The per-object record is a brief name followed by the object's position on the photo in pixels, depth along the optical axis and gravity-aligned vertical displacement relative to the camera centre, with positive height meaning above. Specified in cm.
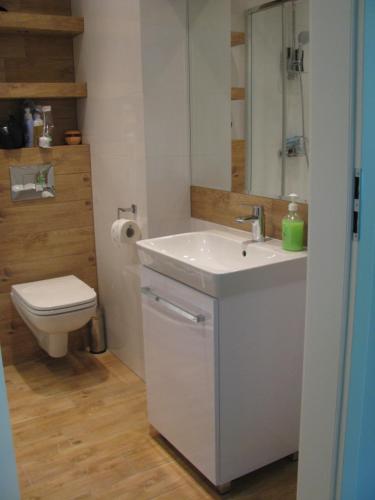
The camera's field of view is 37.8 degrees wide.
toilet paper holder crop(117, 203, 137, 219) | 278 -42
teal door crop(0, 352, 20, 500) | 122 -72
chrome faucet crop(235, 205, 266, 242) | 225 -39
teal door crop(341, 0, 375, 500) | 118 -51
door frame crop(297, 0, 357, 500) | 120 -26
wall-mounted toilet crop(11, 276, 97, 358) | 276 -90
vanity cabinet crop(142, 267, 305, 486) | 196 -90
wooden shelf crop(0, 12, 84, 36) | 282 +54
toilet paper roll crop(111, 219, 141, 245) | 267 -50
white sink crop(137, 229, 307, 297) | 188 -51
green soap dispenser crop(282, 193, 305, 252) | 205 -39
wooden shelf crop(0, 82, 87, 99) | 289 +20
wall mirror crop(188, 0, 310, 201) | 217 +12
